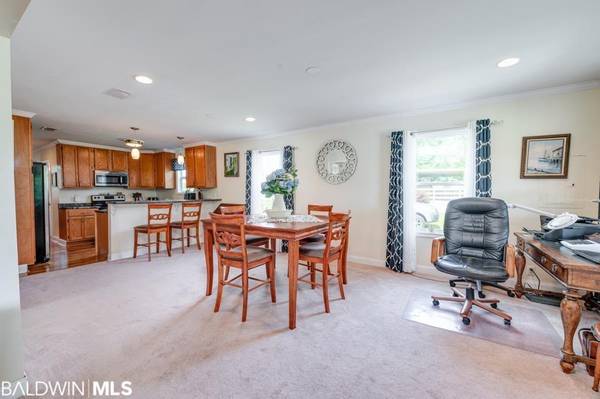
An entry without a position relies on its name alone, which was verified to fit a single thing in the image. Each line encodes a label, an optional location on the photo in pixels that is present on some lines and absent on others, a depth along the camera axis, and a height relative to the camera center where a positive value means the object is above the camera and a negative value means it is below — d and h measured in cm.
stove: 610 -14
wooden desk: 153 -59
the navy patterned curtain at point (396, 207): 358 -22
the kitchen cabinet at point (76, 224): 545 -71
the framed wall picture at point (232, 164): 561 +66
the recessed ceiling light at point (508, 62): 214 +116
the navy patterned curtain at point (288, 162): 469 +58
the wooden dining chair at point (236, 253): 225 -61
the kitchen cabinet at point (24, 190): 343 +4
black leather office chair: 217 -59
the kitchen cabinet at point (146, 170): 675 +62
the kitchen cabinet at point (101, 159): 597 +84
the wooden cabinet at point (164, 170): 672 +62
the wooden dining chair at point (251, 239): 317 -62
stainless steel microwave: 598 +35
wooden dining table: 214 -40
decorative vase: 305 -22
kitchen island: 424 -56
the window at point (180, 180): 688 +36
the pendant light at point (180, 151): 545 +113
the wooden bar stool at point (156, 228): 419 -61
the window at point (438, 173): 332 +27
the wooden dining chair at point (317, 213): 306 -35
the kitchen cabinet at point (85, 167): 569 +61
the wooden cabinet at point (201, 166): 573 +63
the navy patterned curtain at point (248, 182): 526 +23
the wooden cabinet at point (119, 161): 627 +84
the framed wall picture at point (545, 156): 274 +41
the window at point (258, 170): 522 +48
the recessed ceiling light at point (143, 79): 245 +116
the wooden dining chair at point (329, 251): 242 -62
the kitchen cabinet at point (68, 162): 546 +69
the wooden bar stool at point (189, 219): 461 -53
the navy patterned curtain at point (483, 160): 302 +40
